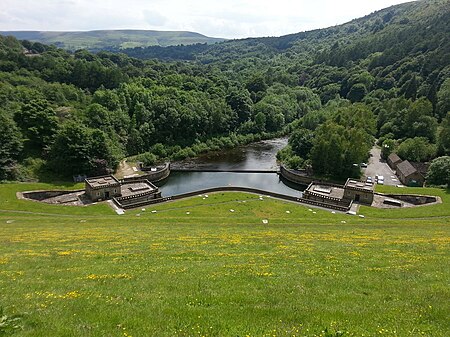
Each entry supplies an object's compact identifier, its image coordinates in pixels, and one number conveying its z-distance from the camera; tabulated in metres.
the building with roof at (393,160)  94.92
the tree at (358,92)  174.00
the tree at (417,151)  95.25
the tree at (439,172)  76.31
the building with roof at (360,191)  67.75
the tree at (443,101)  118.56
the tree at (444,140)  92.61
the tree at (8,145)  70.19
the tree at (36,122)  84.00
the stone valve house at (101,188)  66.48
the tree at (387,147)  103.69
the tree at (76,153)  78.12
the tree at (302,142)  101.31
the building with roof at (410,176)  81.78
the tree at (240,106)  146.12
